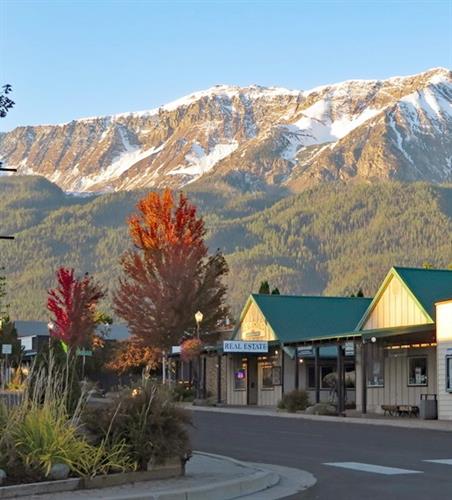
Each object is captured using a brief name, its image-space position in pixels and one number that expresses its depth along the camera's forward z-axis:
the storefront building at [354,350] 38.53
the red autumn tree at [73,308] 69.44
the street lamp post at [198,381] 56.19
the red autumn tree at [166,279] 61.75
